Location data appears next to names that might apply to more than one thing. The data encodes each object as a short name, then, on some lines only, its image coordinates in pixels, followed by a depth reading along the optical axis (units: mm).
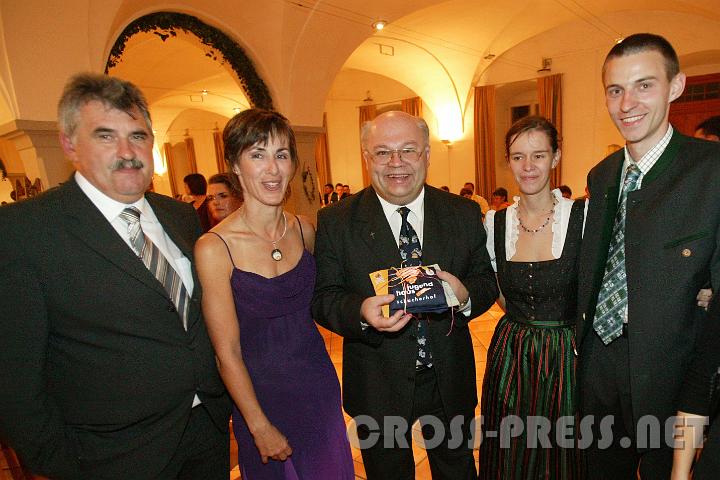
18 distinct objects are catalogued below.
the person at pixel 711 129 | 3860
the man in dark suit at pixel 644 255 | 1573
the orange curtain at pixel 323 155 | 16438
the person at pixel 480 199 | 10109
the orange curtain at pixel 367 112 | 15547
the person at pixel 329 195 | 12289
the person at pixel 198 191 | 5238
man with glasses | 1967
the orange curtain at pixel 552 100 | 11992
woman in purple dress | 1800
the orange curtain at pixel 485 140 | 13156
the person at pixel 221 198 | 4387
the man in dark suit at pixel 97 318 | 1385
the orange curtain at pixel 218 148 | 18984
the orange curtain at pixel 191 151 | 20219
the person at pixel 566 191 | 7374
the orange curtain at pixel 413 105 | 14475
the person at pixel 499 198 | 8641
